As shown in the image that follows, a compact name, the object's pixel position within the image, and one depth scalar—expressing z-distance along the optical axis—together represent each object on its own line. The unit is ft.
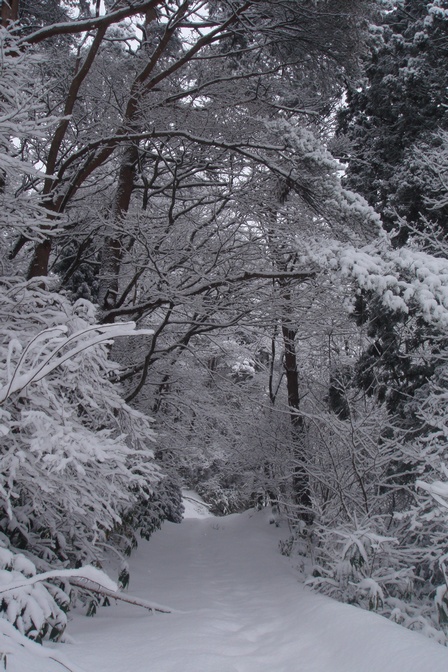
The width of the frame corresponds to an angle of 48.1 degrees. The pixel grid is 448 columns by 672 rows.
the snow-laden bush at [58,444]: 10.04
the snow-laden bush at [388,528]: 14.66
